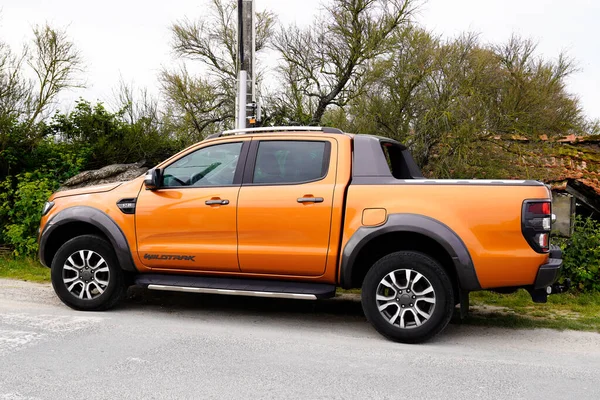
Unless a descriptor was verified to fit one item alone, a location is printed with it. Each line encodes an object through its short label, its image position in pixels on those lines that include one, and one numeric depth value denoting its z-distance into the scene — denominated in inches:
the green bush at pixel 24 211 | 395.9
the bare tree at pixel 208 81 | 615.2
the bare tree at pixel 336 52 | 498.3
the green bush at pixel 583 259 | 300.2
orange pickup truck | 209.2
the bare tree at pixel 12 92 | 451.8
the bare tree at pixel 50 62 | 477.1
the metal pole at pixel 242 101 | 421.4
